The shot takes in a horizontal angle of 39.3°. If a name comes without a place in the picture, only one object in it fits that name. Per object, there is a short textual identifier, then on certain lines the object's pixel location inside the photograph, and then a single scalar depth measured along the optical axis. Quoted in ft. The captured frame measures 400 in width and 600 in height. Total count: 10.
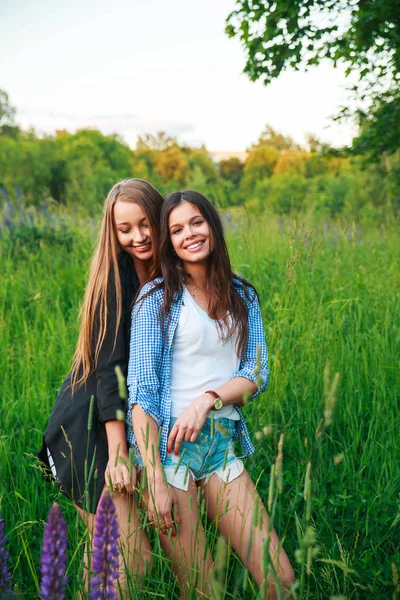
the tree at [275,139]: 207.00
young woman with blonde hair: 7.03
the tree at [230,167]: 240.73
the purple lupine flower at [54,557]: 3.16
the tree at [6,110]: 173.06
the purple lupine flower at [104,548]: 3.39
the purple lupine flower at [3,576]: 3.80
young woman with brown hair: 6.38
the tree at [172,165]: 200.82
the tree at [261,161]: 163.94
